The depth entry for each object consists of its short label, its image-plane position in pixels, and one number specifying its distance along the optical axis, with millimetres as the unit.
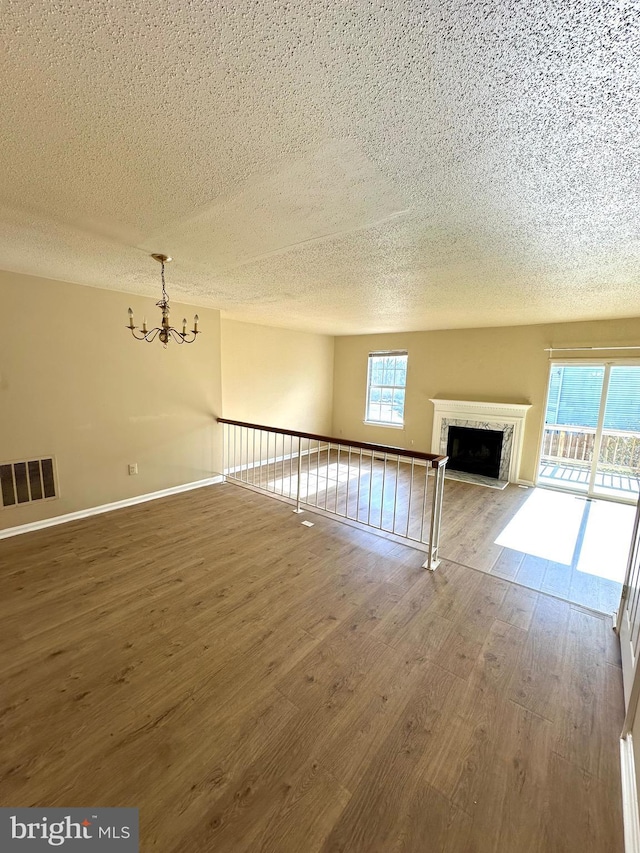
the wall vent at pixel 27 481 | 3188
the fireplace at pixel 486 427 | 5340
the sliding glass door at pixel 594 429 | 4590
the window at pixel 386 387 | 6695
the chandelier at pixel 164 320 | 2525
